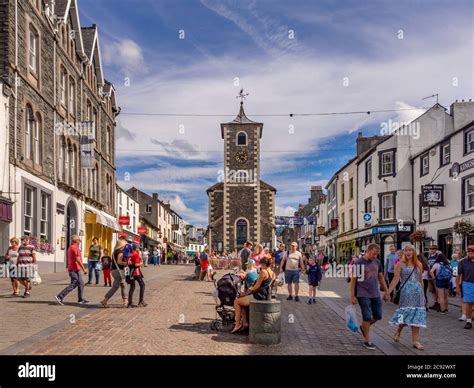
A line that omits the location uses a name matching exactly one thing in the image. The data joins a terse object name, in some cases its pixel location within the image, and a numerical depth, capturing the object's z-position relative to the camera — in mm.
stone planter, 8938
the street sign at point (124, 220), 43125
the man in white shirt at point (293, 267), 15938
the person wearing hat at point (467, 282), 11531
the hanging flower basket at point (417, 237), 20531
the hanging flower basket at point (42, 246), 22894
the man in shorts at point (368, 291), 9039
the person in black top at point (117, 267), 13088
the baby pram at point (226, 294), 10602
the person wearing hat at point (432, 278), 14538
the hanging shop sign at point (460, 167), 25875
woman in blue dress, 9031
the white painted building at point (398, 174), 35688
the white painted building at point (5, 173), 20047
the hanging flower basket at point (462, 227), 24561
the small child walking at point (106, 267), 18991
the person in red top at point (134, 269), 13102
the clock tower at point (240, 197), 62031
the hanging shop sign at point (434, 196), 28684
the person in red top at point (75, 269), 13508
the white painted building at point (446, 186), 26203
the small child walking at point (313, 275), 15852
